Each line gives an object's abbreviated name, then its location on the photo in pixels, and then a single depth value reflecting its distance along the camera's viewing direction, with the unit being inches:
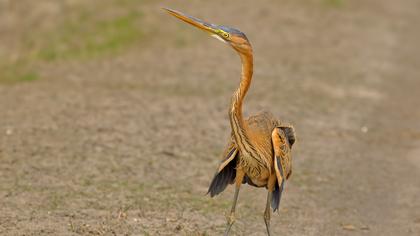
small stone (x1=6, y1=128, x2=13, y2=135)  718.5
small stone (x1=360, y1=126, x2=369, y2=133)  823.9
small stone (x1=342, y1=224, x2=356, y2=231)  576.7
